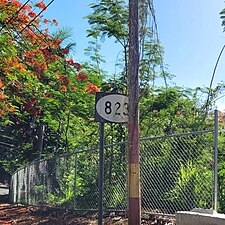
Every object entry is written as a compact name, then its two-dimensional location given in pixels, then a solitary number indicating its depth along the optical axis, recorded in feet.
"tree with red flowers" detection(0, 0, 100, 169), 27.49
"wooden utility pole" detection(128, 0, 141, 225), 12.75
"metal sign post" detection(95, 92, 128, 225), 12.97
